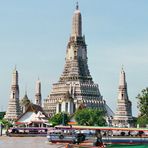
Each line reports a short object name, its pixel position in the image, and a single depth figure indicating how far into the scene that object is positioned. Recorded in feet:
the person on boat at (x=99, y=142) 138.51
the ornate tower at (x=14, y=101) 474.49
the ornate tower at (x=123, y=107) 482.28
